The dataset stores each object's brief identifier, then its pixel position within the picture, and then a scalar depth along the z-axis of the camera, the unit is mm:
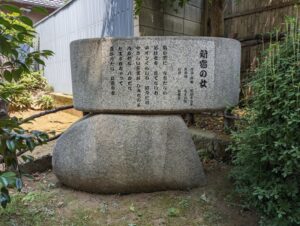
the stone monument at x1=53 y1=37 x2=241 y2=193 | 2920
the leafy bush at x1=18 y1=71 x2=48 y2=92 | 7695
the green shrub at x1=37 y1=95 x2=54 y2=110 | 7160
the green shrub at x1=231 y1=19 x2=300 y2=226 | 2037
